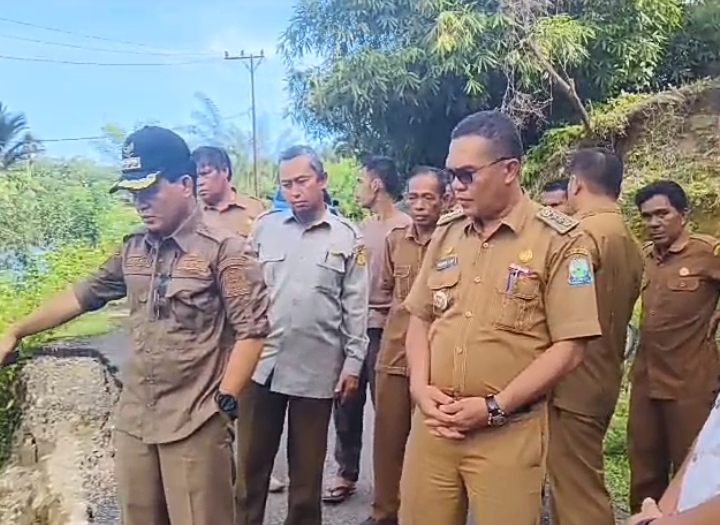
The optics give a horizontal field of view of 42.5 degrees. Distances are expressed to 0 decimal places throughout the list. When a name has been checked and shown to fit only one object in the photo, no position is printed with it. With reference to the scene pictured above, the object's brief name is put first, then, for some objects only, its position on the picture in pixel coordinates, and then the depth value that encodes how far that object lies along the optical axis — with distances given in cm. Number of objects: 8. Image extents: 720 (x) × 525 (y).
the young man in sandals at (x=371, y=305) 487
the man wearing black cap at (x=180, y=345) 280
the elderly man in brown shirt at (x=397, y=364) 418
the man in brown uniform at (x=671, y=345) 407
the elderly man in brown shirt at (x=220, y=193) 471
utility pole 1419
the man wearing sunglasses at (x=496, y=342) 265
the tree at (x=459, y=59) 1136
